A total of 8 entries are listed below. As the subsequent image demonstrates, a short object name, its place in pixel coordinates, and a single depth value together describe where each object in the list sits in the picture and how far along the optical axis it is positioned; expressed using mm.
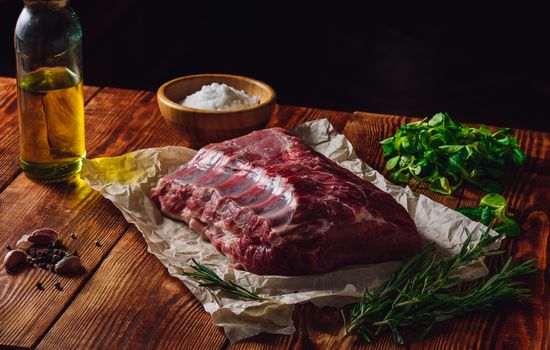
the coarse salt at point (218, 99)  2660
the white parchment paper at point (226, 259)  1809
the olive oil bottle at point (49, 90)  2250
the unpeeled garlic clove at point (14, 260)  1950
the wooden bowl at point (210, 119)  2574
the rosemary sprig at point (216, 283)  1854
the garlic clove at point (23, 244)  2041
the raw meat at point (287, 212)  1948
